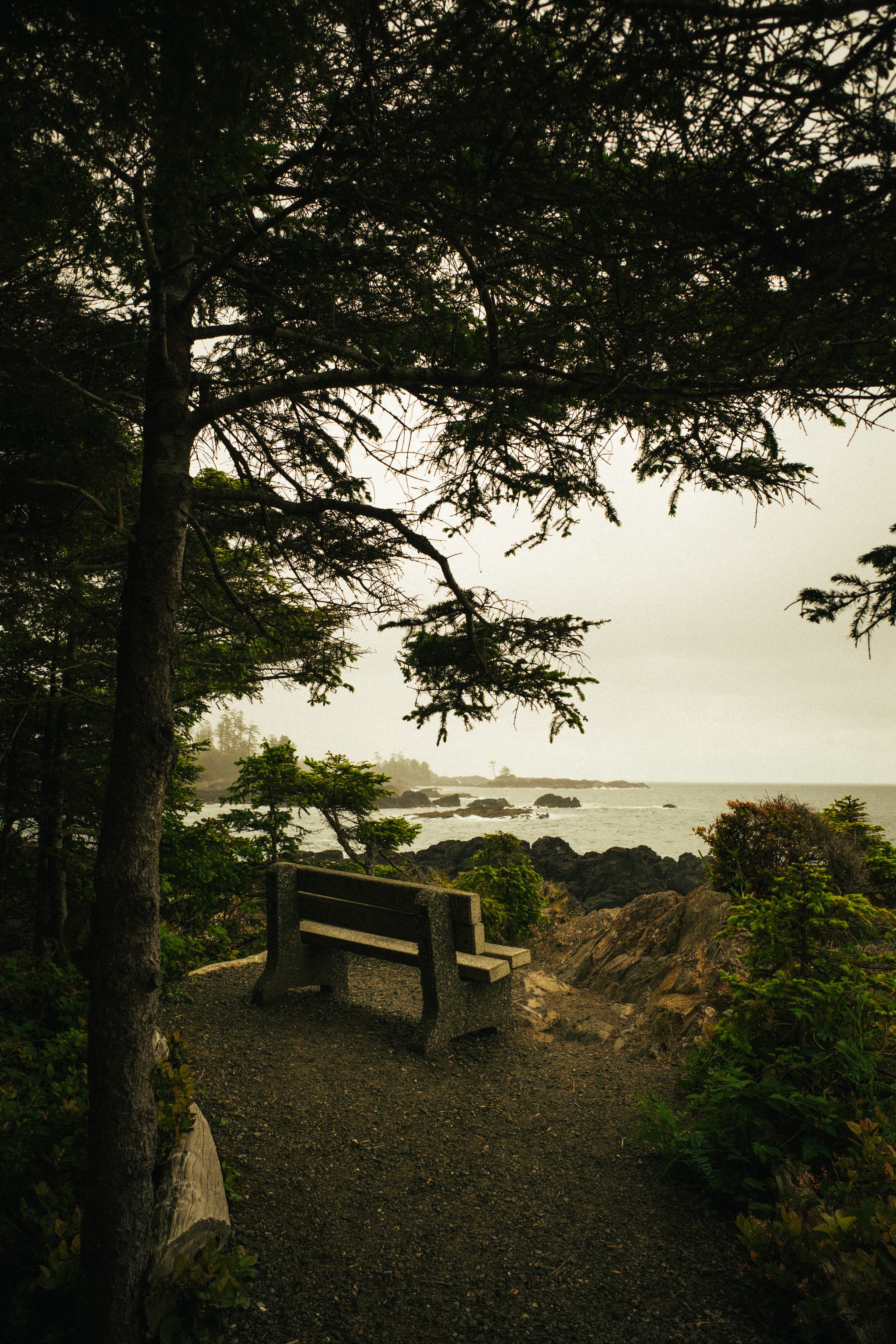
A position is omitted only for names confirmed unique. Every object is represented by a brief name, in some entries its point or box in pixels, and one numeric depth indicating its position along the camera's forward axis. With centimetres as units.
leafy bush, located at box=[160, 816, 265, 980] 760
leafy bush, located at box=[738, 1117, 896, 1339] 241
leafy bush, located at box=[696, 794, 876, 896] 668
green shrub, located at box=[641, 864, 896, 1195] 337
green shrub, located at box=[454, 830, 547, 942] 820
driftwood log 269
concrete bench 500
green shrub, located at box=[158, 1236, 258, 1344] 260
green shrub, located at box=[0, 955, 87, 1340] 280
